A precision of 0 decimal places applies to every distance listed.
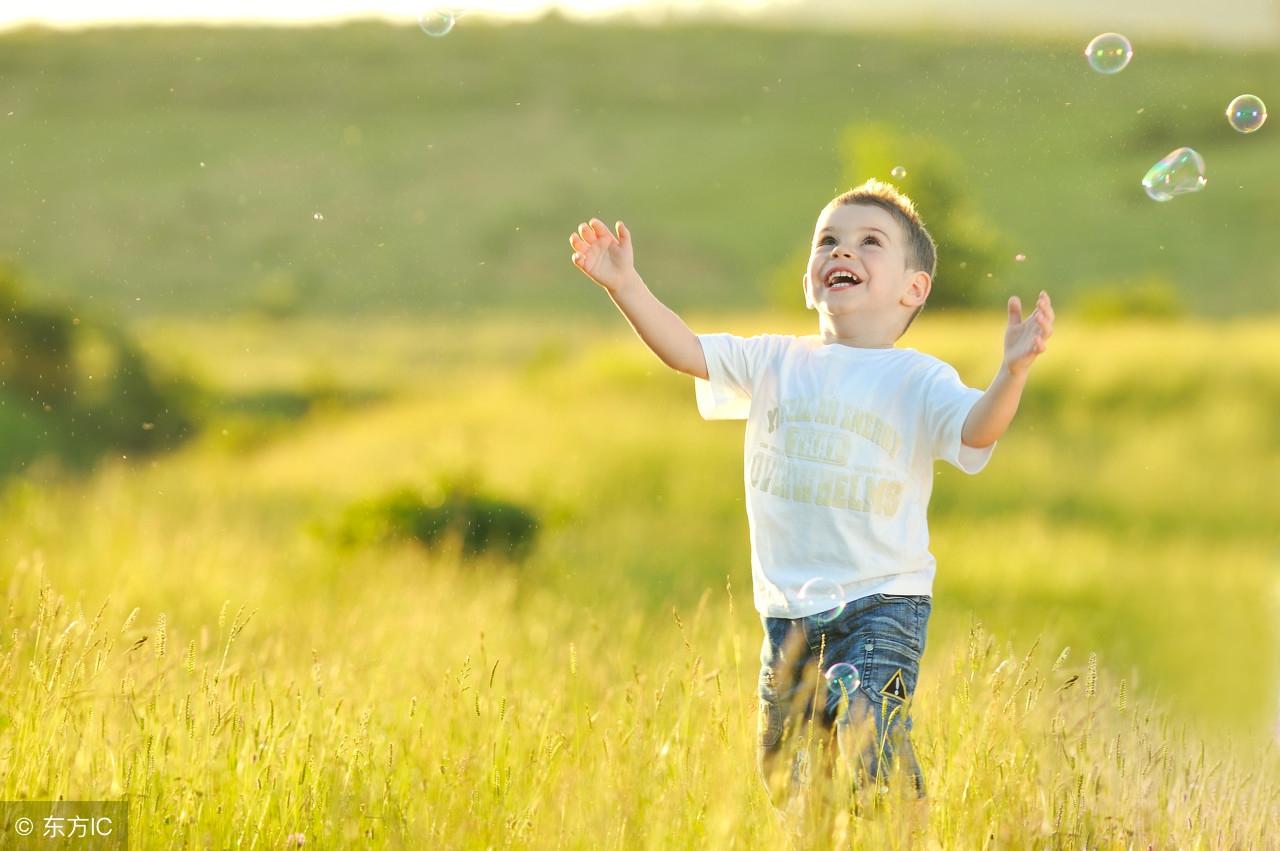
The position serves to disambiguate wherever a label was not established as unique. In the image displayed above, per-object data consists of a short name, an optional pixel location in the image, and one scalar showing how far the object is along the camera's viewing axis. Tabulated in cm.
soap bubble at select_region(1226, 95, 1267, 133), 1277
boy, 787
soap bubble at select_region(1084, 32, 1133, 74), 1290
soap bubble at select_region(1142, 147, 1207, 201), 1193
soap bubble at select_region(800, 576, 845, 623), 791
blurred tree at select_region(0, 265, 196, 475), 5397
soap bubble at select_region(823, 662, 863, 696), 778
